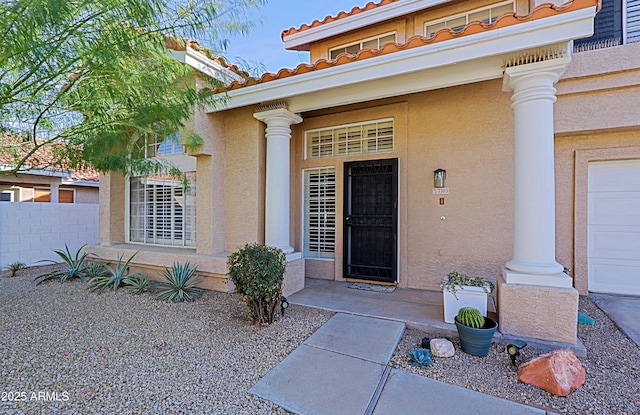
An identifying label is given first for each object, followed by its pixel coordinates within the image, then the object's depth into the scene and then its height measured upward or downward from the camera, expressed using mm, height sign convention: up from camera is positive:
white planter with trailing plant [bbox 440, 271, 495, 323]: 4137 -1203
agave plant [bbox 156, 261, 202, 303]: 5645 -1528
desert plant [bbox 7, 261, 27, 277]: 8102 -1697
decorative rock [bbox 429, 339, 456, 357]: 3541 -1691
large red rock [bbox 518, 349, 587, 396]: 2861 -1641
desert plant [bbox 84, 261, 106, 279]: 7088 -1527
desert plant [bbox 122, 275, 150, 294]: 6092 -1585
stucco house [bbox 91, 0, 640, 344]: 3883 +945
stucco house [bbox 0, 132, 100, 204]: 12352 +997
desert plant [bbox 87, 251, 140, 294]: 6301 -1569
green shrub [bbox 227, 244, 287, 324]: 4184 -990
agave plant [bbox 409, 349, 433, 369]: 3348 -1721
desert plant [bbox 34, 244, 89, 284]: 7039 -1582
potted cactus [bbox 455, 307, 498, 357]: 3484 -1450
